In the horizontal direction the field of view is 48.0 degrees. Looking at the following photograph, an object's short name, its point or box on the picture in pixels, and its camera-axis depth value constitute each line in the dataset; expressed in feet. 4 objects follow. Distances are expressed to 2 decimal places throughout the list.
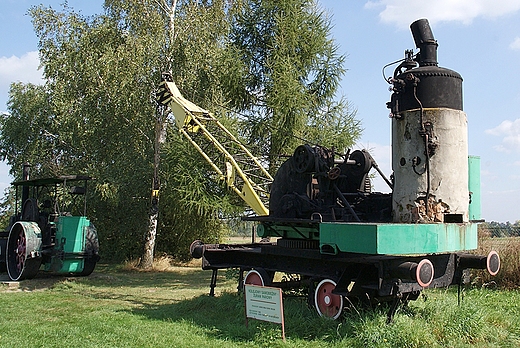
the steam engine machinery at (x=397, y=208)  23.49
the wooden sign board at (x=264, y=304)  23.49
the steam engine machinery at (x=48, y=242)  44.29
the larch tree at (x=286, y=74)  53.67
